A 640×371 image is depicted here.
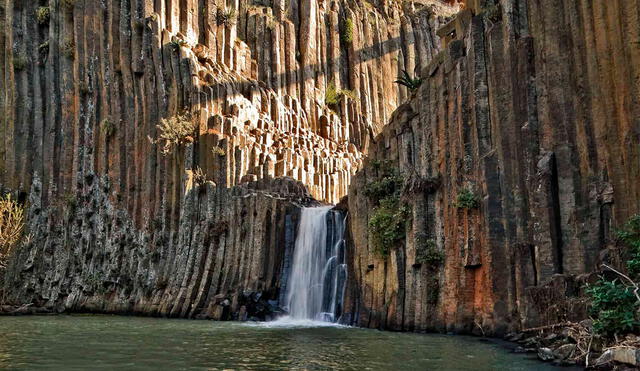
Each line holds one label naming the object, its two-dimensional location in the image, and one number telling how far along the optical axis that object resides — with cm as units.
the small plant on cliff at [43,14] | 4806
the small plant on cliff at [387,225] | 2530
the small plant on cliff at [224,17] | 4709
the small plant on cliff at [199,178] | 3825
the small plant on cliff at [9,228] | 3925
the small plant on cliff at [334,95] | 5303
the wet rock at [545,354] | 1465
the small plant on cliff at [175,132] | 3972
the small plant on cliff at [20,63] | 4741
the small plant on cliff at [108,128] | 4338
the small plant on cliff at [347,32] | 5619
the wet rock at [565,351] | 1444
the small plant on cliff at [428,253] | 2281
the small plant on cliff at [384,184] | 2723
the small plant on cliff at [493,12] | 2191
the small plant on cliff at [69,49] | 4650
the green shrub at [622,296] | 1347
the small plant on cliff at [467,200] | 2148
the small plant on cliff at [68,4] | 4662
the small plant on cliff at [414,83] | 2842
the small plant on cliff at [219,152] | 3819
